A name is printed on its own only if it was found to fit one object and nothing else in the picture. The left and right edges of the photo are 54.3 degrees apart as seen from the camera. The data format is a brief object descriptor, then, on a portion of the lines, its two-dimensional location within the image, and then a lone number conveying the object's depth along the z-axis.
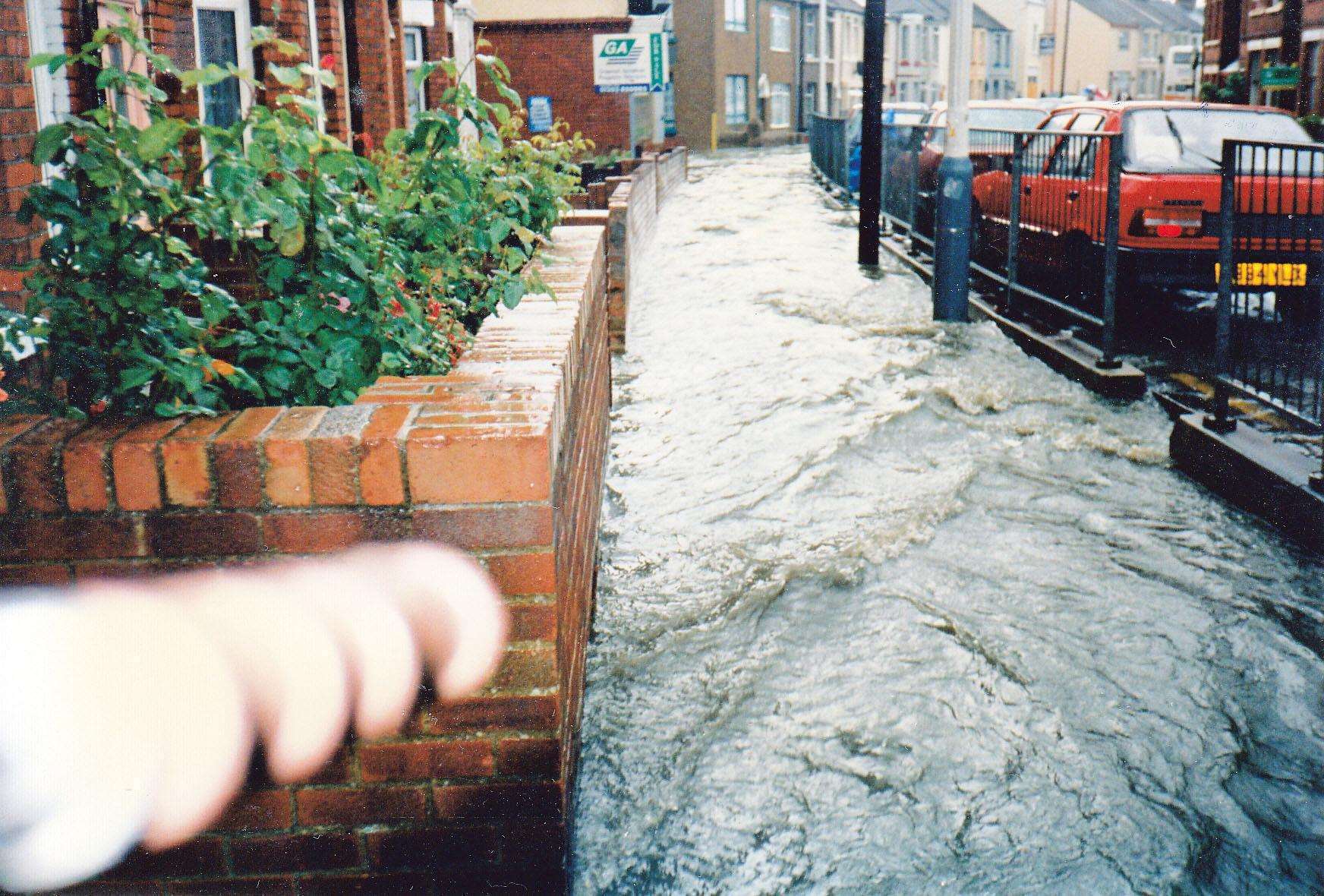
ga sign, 25.44
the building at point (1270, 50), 27.06
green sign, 26.11
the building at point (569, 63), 29.09
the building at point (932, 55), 69.94
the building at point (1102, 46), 82.94
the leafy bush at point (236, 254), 2.55
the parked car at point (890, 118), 22.58
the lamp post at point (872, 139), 13.30
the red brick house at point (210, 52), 5.30
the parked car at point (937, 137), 14.11
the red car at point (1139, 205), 8.91
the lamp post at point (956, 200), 9.82
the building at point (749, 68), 52.25
